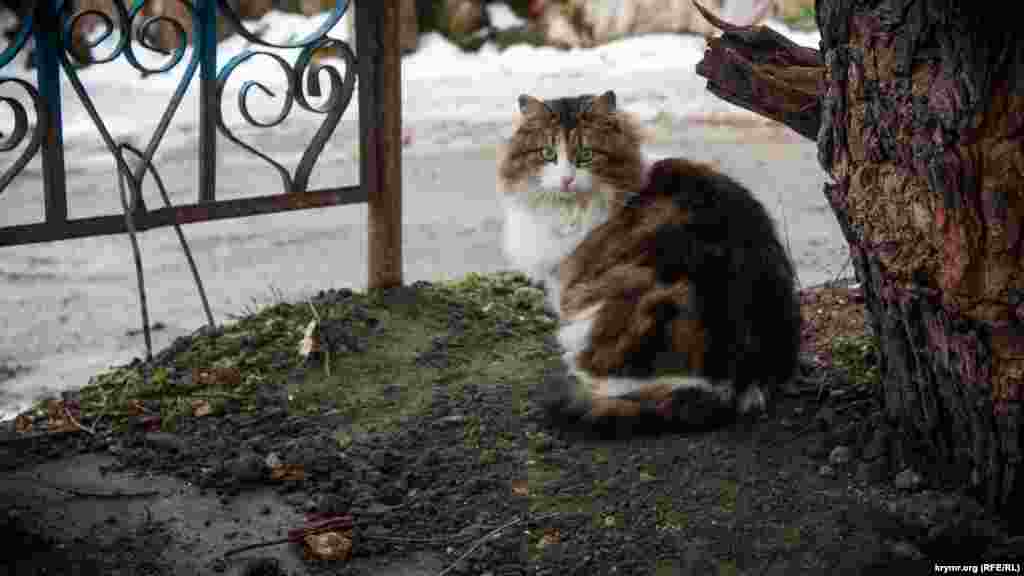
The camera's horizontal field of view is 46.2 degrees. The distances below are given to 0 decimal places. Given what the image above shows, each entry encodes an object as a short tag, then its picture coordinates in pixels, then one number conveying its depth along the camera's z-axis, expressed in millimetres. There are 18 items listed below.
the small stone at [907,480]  2428
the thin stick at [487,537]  2365
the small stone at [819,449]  2619
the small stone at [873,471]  2487
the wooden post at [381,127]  3600
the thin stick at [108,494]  2721
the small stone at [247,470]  2756
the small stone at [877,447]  2549
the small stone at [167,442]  2941
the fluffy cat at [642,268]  2742
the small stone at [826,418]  2740
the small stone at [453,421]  2988
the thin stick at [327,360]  3328
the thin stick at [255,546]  2447
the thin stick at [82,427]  3076
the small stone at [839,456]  2574
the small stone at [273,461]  2799
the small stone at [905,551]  2211
